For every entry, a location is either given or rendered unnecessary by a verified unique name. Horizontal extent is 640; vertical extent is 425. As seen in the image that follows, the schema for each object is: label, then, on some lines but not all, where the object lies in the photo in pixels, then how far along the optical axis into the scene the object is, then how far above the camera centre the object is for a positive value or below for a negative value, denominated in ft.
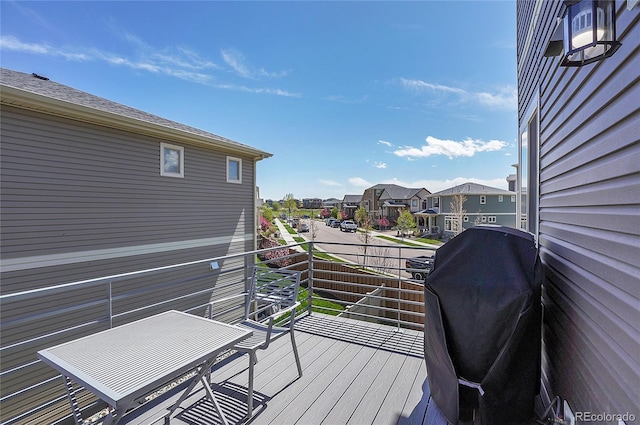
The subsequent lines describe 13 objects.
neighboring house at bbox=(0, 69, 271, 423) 15.12 +0.80
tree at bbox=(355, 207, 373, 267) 97.04 -2.27
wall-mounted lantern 3.60 +2.40
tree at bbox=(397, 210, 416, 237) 80.07 -3.72
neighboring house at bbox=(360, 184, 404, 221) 124.57 +4.50
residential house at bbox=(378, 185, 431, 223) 111.96 +3.95
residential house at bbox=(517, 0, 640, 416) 3.19 -0.21
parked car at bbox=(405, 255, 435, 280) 33.88 -7.37
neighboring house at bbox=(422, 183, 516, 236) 76.23 +1.43
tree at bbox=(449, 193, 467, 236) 70.15 +0.02
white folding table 4.23 -2.59
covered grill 5.05 -2.13
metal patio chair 7.06 -2.83
